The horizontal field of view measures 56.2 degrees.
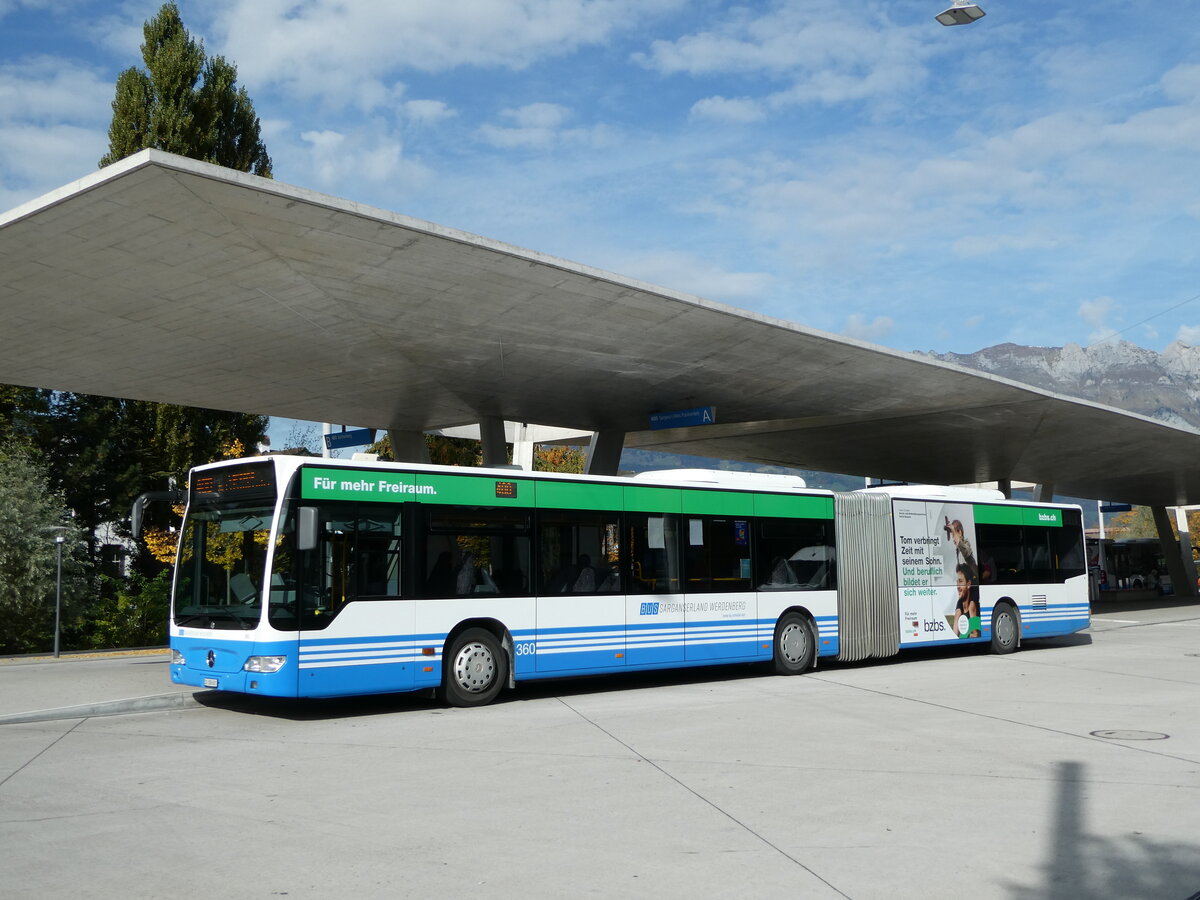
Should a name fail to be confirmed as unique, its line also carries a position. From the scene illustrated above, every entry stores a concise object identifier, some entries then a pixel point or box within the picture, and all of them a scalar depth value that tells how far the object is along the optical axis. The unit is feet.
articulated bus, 39.34
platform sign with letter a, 83.15
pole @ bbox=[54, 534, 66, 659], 65.77
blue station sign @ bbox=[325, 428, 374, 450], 78.48
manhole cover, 34.09
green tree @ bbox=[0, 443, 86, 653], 75.61
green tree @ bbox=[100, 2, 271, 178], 109.19
